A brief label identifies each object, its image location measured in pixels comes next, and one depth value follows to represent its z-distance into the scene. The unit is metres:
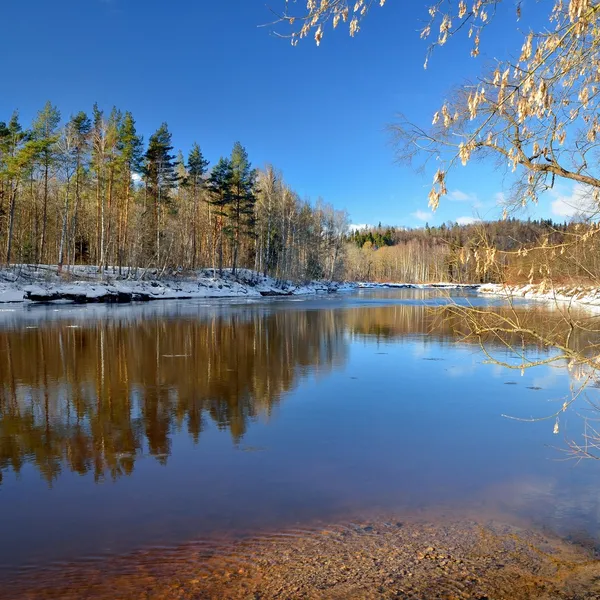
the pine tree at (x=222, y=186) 53.34
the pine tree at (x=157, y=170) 48.66
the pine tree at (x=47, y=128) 40.72
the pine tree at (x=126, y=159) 45.75
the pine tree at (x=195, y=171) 53.28
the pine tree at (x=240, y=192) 55.91
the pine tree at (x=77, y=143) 40.00
